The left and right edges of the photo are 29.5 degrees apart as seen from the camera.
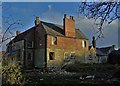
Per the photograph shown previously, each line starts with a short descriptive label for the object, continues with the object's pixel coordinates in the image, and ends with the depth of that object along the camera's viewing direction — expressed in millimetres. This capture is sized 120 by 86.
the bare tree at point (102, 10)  7754
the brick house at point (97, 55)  39312
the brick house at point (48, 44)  32900
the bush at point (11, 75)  8453
